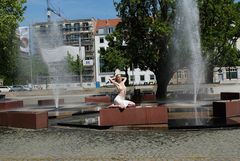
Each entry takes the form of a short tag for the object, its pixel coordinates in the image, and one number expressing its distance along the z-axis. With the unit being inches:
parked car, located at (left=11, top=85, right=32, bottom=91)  3329.2
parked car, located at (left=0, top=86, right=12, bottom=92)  3374.0
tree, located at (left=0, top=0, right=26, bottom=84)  1341.0
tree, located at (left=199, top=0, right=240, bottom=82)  1261.0
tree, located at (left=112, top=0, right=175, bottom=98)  1239.5
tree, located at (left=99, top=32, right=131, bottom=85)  1316.4
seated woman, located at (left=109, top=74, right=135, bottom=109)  600.6
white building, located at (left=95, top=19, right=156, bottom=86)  4298.7
